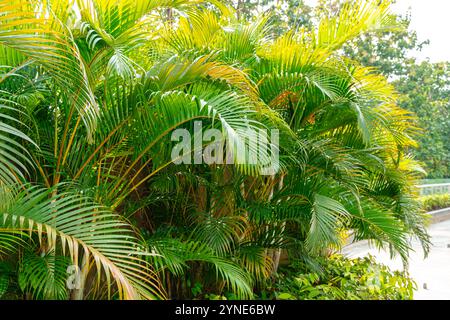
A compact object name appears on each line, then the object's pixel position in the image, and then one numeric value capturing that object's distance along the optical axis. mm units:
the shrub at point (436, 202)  10755
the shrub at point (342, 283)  3321
